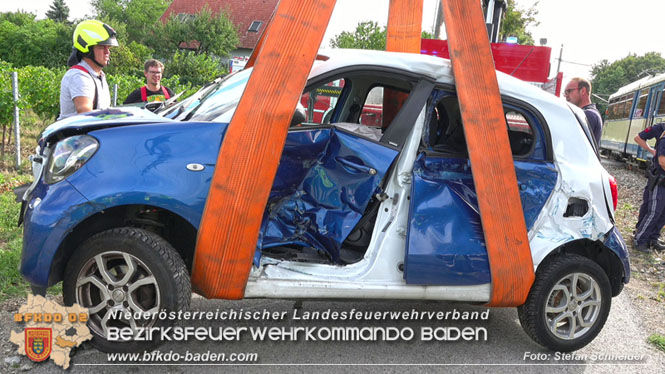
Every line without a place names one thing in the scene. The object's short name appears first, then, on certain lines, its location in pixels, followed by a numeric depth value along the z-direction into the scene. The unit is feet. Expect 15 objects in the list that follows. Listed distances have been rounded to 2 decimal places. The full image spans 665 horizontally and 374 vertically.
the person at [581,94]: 21.01
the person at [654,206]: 22.48
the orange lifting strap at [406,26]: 15.96
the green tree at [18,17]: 197.14
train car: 57.91
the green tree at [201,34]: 135.33
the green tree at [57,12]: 238.27
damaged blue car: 10.07
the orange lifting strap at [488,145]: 11.39
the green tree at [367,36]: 93.45
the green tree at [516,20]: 84.17
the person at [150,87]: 21.71
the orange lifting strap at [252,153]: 10.32
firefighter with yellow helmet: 15.48
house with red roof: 163.13
